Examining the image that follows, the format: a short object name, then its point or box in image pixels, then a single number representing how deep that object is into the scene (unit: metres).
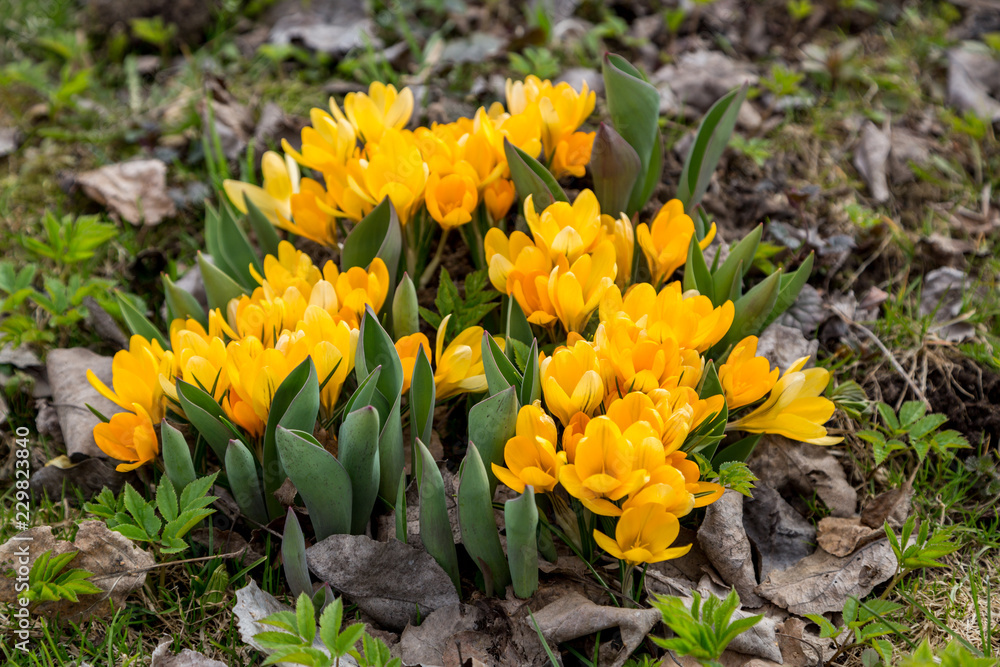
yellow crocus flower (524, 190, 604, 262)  0.80
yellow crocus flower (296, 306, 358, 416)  0.78
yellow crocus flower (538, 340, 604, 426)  0.75
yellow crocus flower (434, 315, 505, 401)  0.80
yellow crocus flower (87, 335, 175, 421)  0.79
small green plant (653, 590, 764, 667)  0.73
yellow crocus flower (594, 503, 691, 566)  0.74
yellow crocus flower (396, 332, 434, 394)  0.80
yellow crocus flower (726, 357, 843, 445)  0.78
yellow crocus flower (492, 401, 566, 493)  0.75
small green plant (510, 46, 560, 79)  1.02
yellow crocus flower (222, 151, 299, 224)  0.88
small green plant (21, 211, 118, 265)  0.92
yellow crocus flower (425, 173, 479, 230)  0.83
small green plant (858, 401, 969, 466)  0.84
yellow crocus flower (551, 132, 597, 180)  0.87
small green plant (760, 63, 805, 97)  1.01
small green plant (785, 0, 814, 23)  1.11
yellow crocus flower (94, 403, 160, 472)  0.79
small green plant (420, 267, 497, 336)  0.83
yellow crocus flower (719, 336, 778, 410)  0.78
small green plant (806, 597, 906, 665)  0.77
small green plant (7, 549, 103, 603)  0.77
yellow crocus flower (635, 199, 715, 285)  0.82
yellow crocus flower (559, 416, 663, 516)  0.73
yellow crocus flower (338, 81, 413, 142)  0.86
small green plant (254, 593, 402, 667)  0.73
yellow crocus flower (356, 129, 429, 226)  0.83
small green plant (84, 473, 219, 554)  0.78
